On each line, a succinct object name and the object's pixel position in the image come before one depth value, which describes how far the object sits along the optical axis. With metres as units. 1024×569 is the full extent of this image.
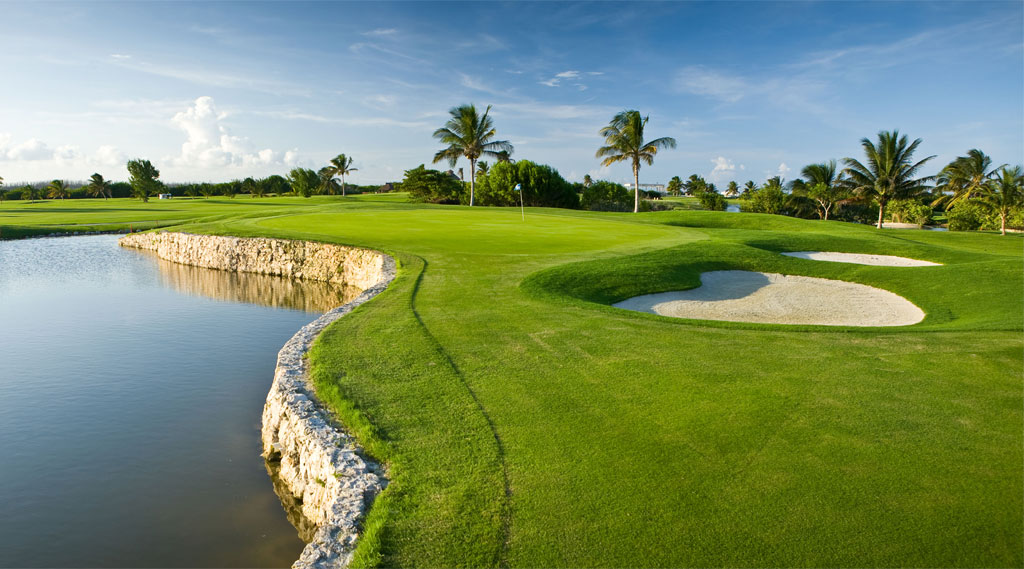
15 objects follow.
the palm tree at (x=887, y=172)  43.81
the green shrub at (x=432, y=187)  67.25
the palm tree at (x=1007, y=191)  37.88
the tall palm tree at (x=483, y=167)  60.59
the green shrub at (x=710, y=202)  74.81
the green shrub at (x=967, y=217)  47.66
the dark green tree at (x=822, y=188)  59.81
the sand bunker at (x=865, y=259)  20.75
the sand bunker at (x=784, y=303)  13.26
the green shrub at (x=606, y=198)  68.81
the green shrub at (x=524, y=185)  61.41
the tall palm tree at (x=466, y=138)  57.28
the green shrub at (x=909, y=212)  58.09
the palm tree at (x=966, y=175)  50.59
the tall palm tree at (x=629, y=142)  51.97
